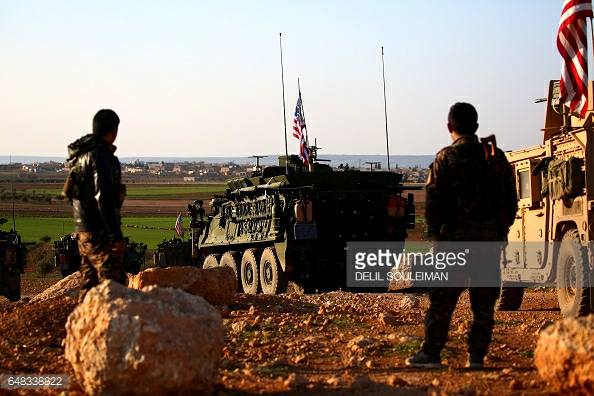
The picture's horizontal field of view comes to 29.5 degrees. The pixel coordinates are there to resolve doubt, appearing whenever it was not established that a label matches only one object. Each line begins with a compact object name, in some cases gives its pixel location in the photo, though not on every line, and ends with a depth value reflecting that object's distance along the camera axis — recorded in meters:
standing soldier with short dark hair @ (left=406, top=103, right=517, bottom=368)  7.94
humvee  12.86
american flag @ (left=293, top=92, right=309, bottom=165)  24.30
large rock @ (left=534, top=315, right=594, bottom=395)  6.42
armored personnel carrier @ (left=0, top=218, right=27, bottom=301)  20.31
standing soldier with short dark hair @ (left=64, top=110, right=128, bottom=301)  7.97
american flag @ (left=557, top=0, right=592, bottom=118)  14.27
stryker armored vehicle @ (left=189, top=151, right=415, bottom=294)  19.11
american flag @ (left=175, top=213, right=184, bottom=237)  32.02
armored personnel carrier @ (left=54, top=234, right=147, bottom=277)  23.72
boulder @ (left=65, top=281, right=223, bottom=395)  6.57
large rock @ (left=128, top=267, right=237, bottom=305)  12.23
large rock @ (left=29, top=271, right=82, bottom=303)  13.53
